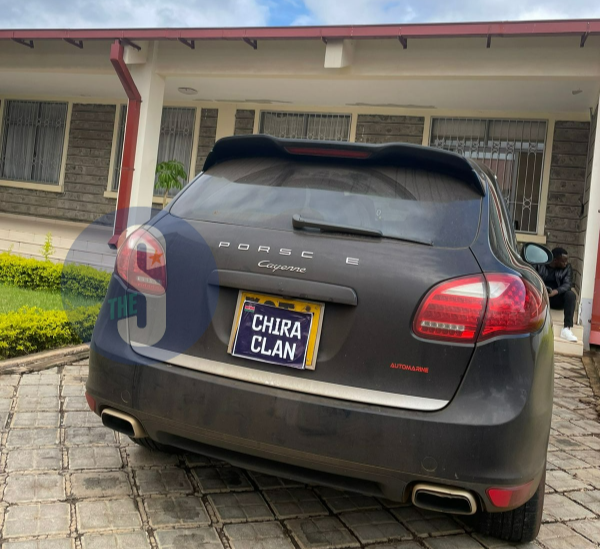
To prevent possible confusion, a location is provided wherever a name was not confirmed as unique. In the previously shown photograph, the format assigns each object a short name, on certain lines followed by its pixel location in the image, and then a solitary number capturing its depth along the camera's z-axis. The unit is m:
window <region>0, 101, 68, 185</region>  13.33
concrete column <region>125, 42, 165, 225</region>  9.22
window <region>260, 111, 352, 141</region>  10.91
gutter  6.89
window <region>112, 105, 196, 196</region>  12.02
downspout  9.19
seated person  7.27
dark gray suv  1.92
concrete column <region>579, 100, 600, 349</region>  7.09
